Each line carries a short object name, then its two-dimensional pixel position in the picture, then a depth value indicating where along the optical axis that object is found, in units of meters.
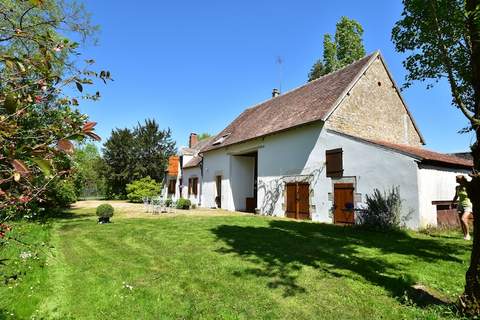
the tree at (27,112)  1.53
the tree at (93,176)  19.15
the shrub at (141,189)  31.12
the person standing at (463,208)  9.37
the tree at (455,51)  4.03
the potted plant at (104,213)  13.38
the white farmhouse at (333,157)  11.56
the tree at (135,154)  33.22
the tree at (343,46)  34.56
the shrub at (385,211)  11.33
